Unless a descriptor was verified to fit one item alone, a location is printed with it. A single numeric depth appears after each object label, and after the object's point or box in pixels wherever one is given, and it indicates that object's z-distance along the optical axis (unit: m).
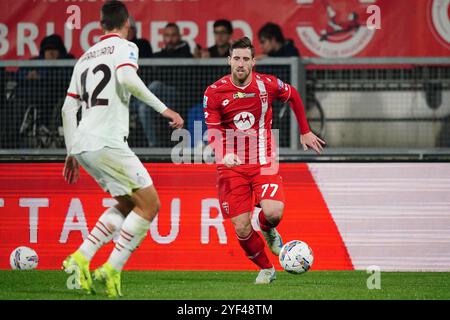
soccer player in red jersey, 10.13
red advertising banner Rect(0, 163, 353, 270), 11.98
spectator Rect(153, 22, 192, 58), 12.63
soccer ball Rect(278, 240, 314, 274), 9.78
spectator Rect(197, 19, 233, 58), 12.62
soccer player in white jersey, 8.07
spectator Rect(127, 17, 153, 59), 12.52
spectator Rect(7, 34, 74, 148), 12.09
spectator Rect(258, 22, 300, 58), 12.75
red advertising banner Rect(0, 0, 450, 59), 12.89
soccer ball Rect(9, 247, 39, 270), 11.48
